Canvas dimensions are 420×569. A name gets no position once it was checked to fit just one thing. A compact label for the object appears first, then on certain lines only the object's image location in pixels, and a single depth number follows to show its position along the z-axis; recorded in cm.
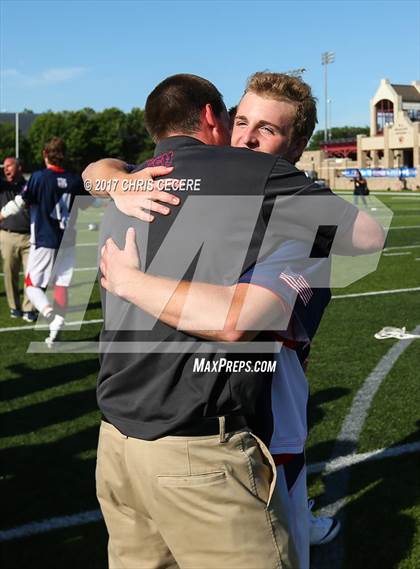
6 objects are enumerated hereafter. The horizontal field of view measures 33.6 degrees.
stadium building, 5960
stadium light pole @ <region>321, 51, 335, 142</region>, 8469
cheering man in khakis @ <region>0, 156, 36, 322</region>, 907
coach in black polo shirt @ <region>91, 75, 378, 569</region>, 175
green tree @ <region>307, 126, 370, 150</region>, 13875
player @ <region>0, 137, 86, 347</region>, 786
